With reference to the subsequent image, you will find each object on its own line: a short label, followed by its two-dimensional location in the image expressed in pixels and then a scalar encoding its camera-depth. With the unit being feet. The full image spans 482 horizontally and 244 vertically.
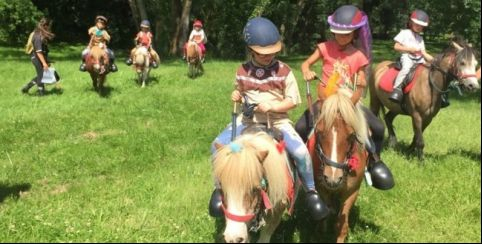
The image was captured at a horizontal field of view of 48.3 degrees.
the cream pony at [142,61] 54.90
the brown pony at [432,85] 26.66
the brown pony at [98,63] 48.98
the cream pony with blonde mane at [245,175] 13.65
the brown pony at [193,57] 60.68
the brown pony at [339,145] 16.08
